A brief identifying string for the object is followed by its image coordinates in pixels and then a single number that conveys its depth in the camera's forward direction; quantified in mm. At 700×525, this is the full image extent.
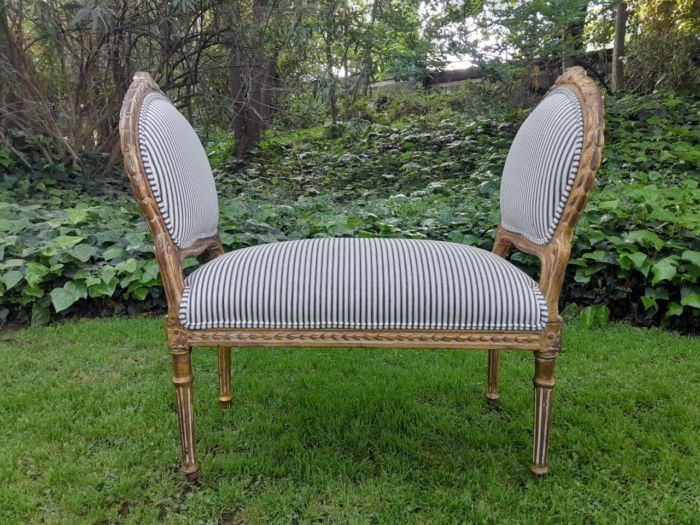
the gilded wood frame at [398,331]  1062
